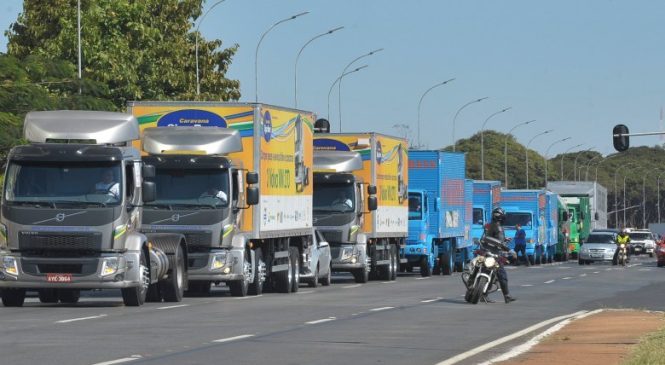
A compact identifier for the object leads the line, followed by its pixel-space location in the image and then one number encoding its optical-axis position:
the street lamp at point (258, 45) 57.72
